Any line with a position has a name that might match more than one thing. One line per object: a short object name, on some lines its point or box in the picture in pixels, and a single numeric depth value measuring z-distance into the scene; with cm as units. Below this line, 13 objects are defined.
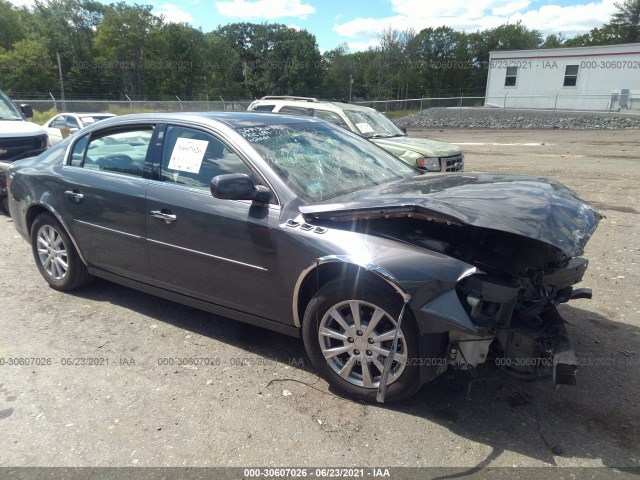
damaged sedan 263
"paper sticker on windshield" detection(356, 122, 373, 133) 901
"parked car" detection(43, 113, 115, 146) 1308
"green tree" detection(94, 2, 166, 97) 5900
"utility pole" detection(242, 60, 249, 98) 6690
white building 3170
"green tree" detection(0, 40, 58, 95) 4753
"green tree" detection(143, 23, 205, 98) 6062
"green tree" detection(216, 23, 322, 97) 6656
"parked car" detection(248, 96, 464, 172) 799
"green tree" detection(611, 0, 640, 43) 6662
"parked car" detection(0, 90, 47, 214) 834
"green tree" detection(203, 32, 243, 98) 6656
